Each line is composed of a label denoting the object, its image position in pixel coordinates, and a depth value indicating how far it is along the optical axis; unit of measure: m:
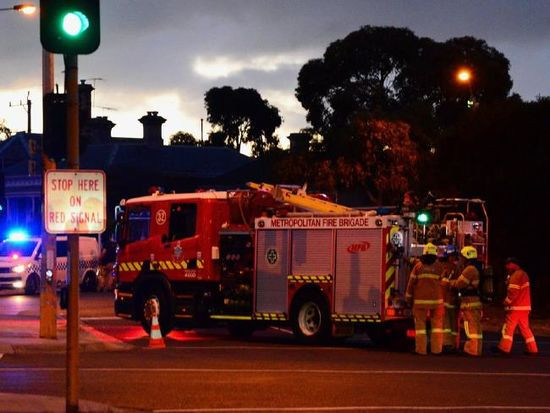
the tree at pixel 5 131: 98.94
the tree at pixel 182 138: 106.45
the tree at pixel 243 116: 93.50
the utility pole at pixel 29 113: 87.06
